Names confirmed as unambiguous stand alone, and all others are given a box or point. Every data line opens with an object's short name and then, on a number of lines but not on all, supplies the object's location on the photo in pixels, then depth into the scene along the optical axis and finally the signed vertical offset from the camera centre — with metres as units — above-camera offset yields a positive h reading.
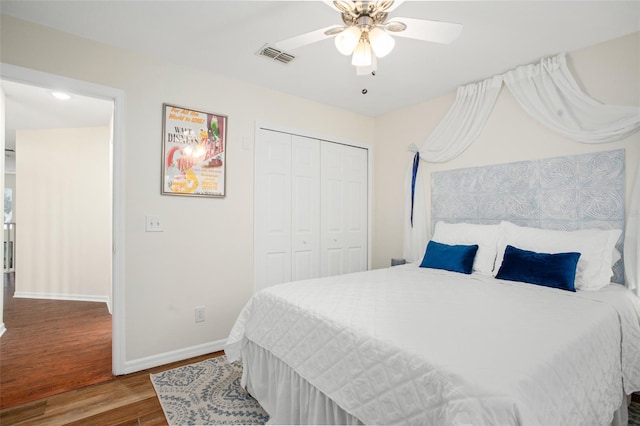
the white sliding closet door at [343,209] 3.65 +0.02
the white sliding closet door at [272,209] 3.10 +0.01
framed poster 2.60 +0.50
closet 3.15 +0.03
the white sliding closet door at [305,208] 3.38 +0.03
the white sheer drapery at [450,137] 2.96 +0.76
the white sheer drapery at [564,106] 2.22 +0.84
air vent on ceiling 2.43 +1.26
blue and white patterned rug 1.83 -1.24
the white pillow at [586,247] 2.07 -0.25
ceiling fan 1.59 +0.96
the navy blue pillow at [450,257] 2.59 -0.40
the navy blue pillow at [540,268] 2.03 -0.39
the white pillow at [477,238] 2.57 -0.24
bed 1.04 -0.52
